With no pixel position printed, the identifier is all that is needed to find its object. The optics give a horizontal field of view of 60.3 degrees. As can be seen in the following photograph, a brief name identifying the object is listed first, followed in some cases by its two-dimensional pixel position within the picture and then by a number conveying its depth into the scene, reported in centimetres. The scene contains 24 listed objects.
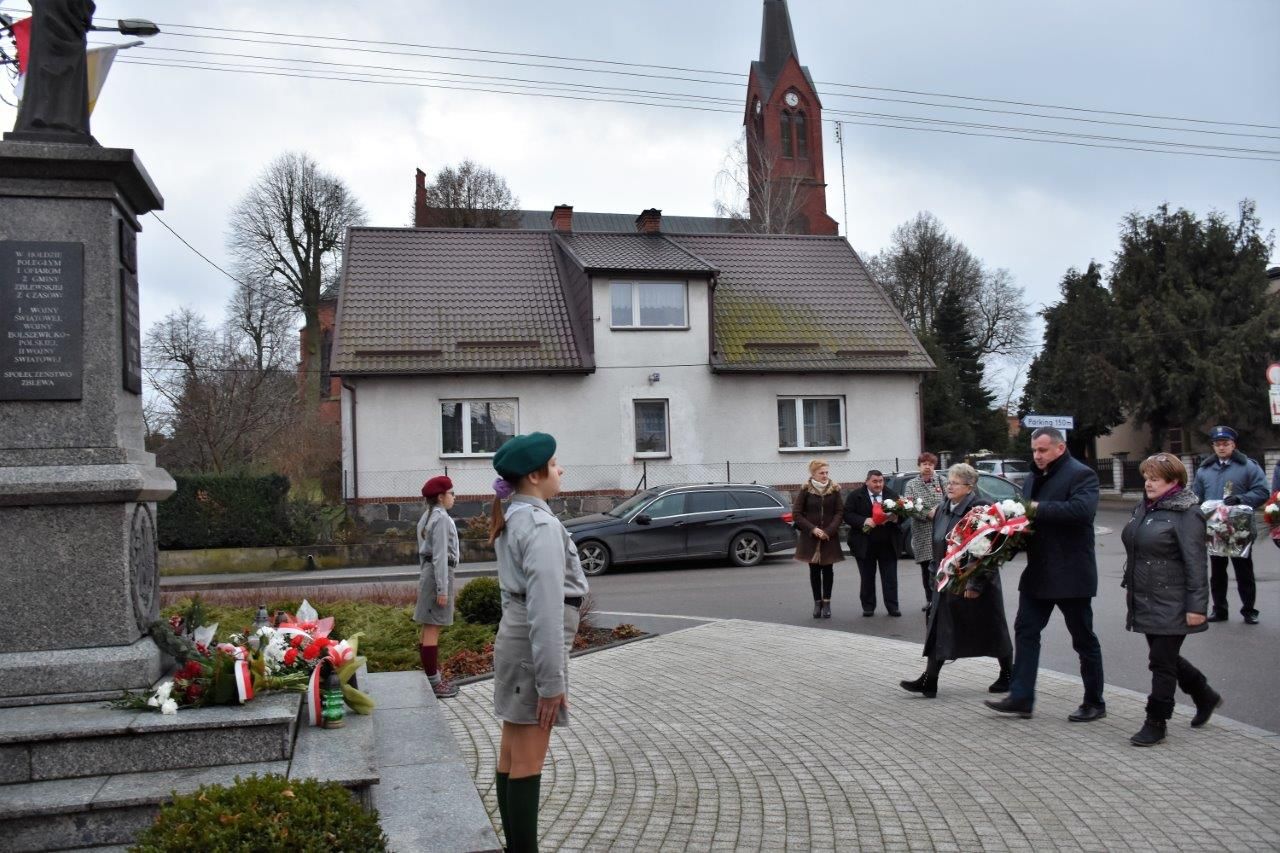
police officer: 1103
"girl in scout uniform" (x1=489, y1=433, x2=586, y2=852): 407
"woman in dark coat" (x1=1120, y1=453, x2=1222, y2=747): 656
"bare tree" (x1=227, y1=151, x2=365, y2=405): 5003
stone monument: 545
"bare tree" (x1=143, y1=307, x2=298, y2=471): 2983
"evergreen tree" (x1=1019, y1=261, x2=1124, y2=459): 4353
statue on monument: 609
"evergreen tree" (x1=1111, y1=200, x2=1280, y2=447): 3966
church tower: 5981
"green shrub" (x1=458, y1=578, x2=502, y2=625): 1171
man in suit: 1222
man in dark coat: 699
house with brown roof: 2508
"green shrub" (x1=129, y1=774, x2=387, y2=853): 323
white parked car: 3941
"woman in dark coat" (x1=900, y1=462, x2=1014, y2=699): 778
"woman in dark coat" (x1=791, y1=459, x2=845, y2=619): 1233
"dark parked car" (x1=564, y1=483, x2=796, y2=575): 1922
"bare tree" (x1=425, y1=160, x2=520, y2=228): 5878
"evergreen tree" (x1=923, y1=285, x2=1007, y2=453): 4797
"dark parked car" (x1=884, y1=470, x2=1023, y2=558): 1931
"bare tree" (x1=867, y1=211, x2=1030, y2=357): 5938
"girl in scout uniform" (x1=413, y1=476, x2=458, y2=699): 840
